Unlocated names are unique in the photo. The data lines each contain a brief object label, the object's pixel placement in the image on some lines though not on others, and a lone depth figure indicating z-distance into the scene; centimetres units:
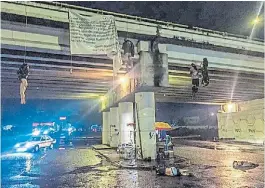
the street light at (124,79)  1650
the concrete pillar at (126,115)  2075
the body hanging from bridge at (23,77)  1203
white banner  1108
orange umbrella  1619
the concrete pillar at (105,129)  2866
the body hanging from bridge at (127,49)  1241
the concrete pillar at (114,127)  2445
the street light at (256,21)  1442
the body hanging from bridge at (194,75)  1469
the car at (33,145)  2118
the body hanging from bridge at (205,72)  1461
